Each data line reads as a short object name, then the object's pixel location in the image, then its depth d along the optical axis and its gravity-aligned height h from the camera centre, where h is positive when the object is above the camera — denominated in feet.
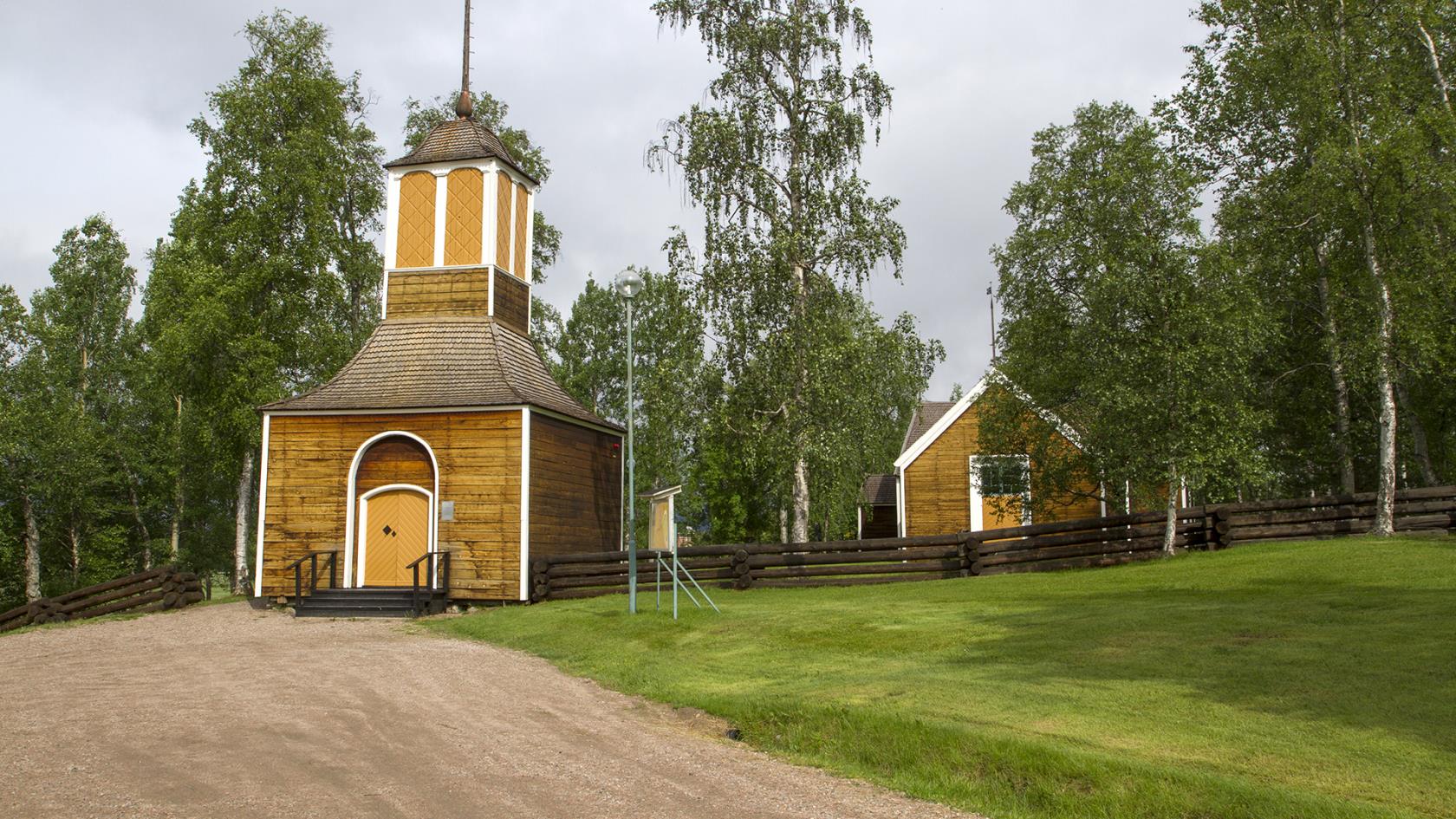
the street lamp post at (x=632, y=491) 55.21 +0.81
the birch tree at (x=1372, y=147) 72.59 +25.47
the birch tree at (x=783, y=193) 77.41 +23.83
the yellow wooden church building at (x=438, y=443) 69.21 +4.49
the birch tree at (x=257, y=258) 94.02 +23.71
